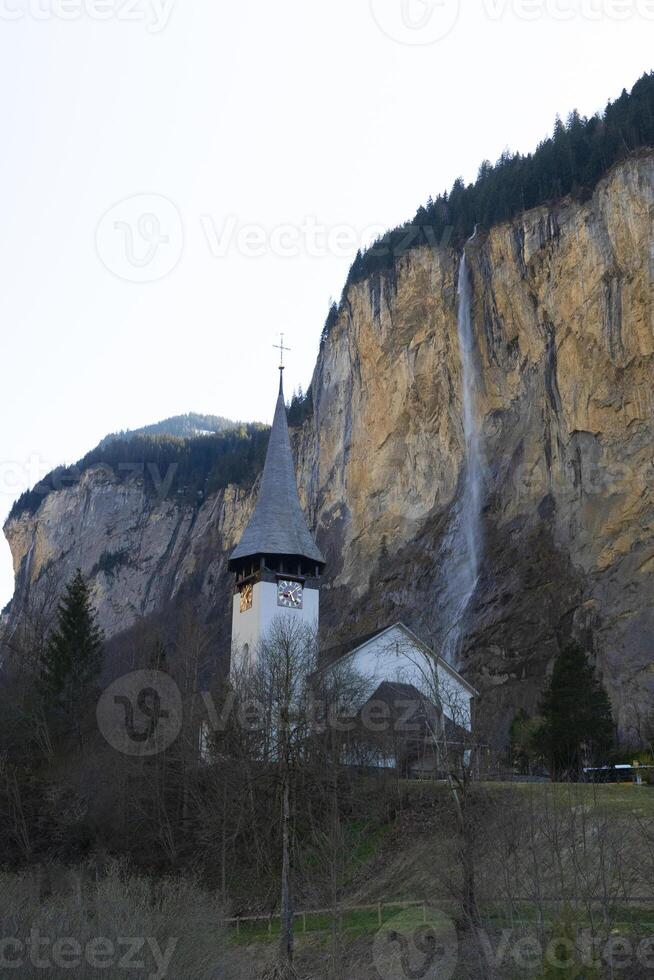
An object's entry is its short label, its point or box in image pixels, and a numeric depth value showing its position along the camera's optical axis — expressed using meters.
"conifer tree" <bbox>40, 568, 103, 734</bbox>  43.88
